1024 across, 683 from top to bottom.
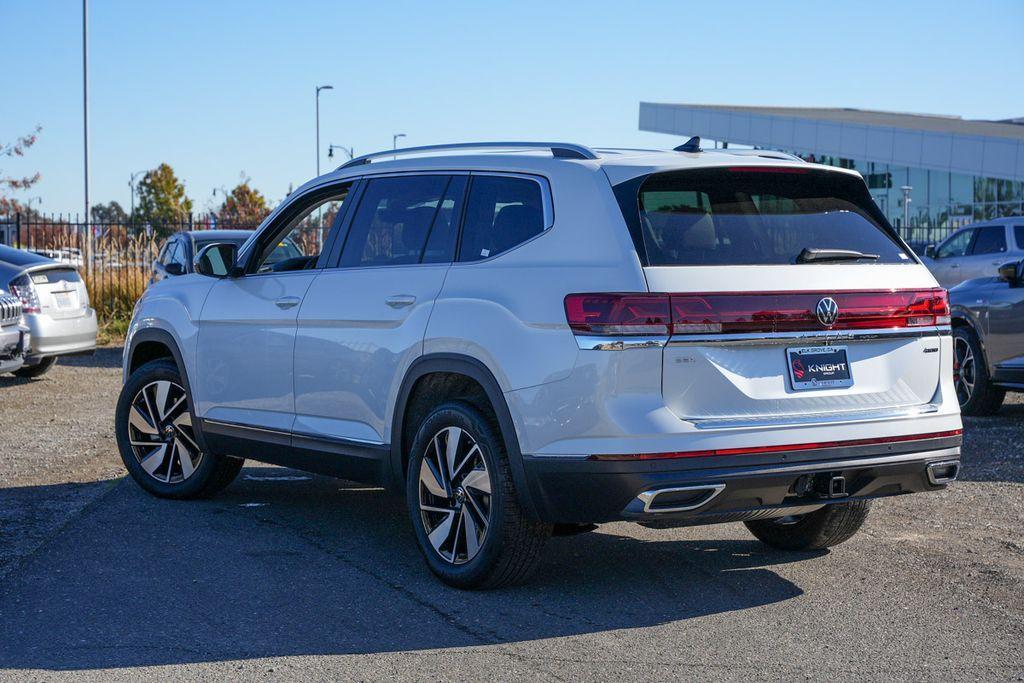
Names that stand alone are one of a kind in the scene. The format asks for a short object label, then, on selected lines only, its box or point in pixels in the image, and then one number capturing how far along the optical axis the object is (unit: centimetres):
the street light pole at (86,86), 3164
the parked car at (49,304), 1358
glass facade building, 4728
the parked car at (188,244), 1689
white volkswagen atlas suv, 504
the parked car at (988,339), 1151
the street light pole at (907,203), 4847
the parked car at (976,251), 1933
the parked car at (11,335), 1255
